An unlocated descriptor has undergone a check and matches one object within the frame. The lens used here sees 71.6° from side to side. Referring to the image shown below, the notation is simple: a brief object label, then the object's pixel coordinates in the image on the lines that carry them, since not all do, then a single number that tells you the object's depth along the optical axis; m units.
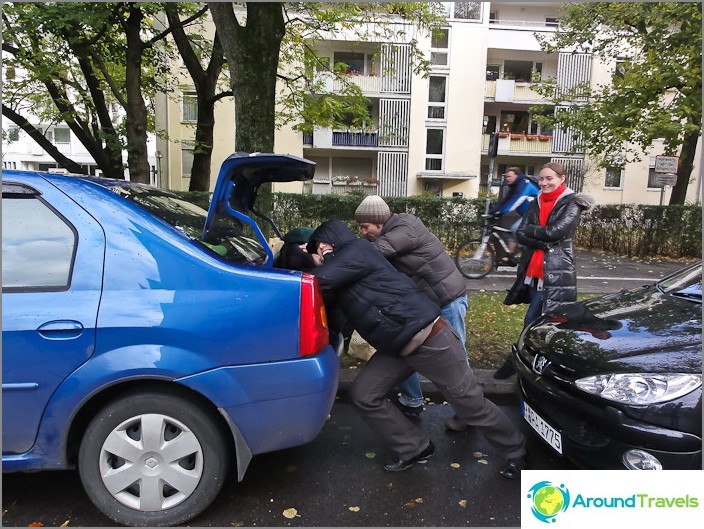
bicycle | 8.10
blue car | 2.27
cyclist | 7.32
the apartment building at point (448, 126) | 24.38
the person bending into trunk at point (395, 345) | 2.69
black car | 2.29
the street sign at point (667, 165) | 12.80
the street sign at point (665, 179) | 13.02
